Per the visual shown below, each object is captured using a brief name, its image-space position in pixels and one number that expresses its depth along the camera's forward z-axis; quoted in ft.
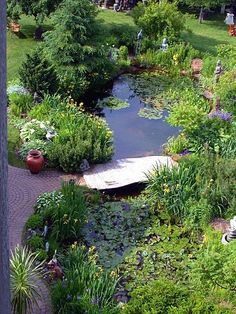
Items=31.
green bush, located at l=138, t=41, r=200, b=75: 74.23
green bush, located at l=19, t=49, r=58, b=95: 58.90
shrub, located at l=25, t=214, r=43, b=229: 42.73
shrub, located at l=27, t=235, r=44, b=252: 40.22
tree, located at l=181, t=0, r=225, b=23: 87.08
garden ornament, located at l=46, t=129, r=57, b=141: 53.21
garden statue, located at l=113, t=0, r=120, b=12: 93.88
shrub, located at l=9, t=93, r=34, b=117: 58.34
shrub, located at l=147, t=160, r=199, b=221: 46.21
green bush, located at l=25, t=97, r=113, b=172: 51.19
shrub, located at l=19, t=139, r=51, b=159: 52.60
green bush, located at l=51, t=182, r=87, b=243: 42.68
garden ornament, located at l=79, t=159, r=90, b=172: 51.62
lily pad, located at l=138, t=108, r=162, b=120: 64.03
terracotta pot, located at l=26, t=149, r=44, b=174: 50.31
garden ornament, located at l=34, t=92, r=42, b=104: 59.31
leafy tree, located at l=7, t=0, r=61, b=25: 71.87
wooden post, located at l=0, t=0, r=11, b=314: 22.66
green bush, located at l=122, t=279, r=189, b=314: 32.76
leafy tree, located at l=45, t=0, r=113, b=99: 62.34
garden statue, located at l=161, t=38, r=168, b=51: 75.58
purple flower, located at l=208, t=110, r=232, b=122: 56.65
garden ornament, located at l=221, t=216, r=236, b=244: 41.91
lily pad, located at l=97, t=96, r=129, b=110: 66.28
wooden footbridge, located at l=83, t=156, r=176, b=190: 50.44
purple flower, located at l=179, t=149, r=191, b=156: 54.85
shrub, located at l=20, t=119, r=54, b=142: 53.98
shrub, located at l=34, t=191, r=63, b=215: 44.57
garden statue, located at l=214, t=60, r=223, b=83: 67.44
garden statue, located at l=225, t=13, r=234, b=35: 91.04
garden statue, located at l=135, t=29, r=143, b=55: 77.30
